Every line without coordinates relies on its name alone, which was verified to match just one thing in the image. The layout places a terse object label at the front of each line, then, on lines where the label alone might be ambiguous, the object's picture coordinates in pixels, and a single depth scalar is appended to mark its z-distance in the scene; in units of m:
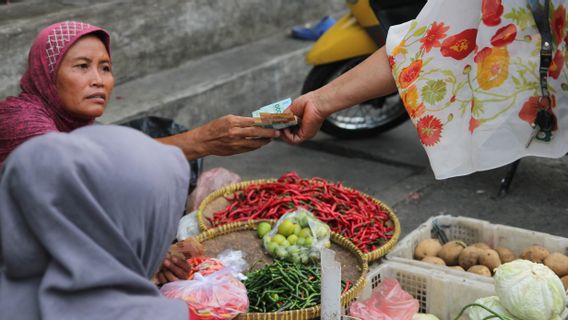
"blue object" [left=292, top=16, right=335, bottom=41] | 6.77
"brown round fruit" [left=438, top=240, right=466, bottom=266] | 3.68
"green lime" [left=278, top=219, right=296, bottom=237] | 3.55
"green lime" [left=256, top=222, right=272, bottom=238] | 3.71
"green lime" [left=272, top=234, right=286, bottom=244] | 3.52
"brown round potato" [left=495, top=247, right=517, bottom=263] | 3.64
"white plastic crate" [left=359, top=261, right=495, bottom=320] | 3.33
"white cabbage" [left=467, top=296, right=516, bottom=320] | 3.08
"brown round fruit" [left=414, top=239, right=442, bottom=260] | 3.69
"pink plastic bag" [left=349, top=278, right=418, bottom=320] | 3.18
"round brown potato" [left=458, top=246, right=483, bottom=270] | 3.61
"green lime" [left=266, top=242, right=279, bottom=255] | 3.51
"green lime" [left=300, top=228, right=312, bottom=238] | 3.51
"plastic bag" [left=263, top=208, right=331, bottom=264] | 3.46
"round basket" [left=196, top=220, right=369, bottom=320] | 2.94
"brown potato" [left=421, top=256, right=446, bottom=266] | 3.58
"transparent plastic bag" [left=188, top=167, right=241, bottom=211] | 4.31
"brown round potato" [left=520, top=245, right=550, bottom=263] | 3.54
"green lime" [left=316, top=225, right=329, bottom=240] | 3.55
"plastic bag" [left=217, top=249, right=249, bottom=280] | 3.40
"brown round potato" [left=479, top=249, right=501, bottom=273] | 3.57
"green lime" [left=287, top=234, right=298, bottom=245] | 3.50
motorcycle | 5.13
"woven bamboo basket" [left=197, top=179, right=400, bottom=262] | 3.55
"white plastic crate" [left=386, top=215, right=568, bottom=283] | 3.62
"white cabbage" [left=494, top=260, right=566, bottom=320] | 2.97
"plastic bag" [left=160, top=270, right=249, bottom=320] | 2.68
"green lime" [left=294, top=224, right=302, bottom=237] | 3.54
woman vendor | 3.06
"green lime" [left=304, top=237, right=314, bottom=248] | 3.46
